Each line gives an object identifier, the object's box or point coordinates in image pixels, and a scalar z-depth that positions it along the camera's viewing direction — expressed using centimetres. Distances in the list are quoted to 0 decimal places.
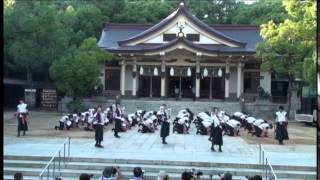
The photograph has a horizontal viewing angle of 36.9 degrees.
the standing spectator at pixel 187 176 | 724
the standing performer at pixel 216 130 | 1445
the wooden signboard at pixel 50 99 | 3359
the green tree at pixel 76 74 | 2939
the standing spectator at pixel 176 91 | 3683
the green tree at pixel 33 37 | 3162
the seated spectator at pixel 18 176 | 711
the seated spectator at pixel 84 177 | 686
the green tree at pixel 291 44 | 2286
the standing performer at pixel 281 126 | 1652
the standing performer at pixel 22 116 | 1739
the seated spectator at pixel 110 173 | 837
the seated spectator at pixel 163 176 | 705
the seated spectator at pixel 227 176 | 765
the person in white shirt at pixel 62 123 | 2067
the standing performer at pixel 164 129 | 1641
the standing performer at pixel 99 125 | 1484
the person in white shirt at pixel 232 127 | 1922
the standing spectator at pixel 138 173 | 857
